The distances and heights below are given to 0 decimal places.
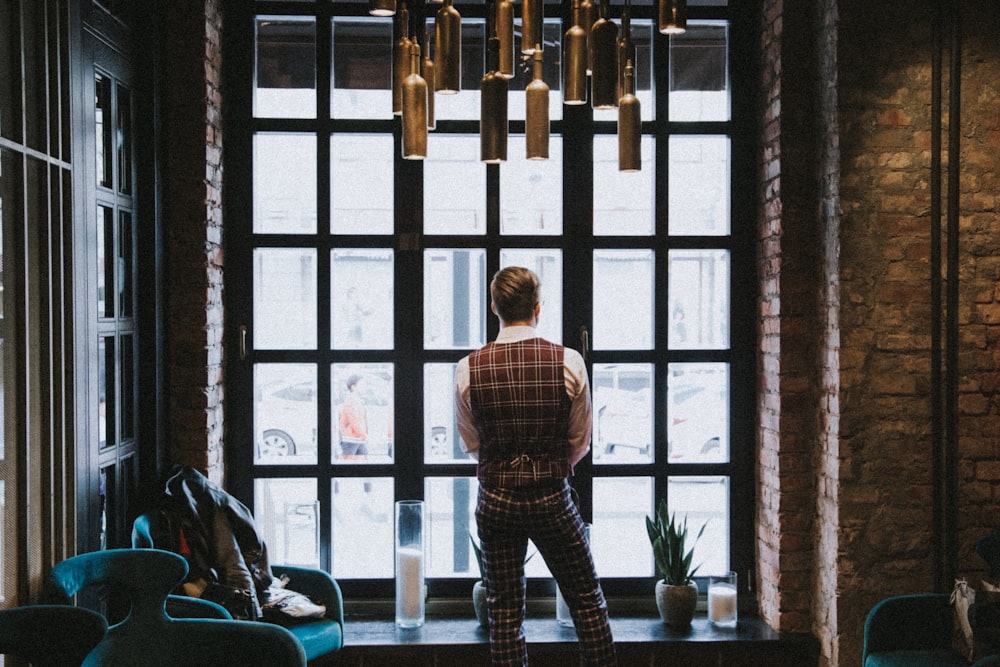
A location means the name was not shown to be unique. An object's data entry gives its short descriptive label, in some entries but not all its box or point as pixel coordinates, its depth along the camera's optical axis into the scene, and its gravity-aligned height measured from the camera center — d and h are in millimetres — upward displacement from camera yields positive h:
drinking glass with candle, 4027 -1347
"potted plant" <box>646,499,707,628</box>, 3959 -1211
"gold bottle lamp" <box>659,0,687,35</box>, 2188 +703
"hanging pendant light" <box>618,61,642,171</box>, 2217 +417
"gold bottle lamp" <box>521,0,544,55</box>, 2195 +690
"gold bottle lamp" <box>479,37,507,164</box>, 1990 +426
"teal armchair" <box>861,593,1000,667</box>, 3197 -1162
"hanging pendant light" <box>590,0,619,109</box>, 2062 +562
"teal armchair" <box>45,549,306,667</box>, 2658 -980
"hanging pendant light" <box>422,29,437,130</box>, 2477 +630
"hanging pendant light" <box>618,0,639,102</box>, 2250 +674
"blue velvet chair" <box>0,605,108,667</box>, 2275 -834
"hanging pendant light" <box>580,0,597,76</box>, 2296 +747
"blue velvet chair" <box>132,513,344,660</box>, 3104 -1137
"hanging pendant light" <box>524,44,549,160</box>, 2096 +432
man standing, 3059 -532
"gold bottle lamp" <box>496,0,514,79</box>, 2154 +666
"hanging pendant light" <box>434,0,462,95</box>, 2133 +606
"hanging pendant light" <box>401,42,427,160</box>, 2100 +446
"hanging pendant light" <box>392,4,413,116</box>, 2348 +663
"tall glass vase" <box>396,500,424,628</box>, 3916 -1079
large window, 4254 +108
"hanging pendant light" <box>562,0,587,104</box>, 2219 +600
